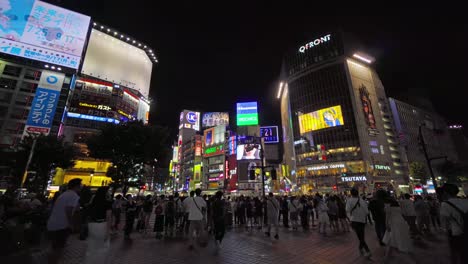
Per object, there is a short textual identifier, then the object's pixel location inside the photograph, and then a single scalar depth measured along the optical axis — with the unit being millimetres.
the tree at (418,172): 65188
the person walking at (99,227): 4316
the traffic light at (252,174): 16283
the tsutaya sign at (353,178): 61512
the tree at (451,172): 60219
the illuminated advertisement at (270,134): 98312
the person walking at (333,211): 11629
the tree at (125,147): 23391
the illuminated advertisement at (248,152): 64938
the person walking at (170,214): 11172
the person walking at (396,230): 5887
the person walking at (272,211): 9914
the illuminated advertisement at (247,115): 75750
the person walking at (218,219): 8008
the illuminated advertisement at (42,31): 42156
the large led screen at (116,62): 64375
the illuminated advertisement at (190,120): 93175
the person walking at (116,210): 12099
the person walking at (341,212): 11367
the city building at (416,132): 86438
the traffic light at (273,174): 15641
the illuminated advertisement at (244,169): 65750
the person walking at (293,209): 12430
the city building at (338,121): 65688
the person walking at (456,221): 3699
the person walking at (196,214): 7934
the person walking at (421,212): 10258
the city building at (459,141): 118875
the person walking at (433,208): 11873
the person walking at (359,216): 6586
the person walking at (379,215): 8125
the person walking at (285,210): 13473
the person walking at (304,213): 12719
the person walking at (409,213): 9195
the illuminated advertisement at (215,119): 88375
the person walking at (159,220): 10422
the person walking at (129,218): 10425
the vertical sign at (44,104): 40531
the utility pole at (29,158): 22734
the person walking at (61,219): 4664
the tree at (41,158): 25047
